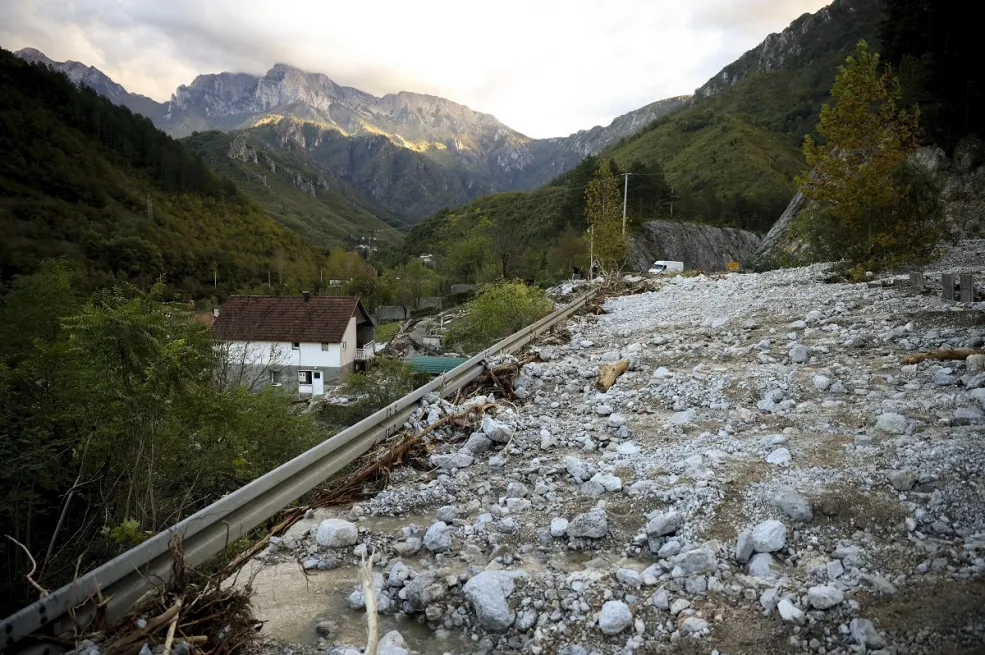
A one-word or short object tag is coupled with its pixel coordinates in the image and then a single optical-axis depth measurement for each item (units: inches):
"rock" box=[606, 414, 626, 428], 179.5
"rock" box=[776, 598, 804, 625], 78.8
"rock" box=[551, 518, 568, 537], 111.0
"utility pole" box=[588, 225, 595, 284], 1275.8
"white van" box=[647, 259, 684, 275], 1493.6
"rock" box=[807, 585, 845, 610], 79.7
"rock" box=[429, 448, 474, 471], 149.6
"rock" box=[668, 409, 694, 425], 177.8
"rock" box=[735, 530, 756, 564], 95.7
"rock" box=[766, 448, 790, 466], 133.1
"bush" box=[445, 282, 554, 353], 523.8
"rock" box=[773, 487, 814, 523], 105.7
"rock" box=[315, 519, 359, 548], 109.6
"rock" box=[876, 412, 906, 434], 143.3
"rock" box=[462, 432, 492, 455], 160.6
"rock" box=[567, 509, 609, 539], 109.0
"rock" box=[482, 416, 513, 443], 164.2
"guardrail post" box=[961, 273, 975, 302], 300.5
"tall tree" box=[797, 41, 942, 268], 564.4
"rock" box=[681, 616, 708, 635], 79.5
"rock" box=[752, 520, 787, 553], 96.6
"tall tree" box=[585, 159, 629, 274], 1315.2
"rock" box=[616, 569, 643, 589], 91.8
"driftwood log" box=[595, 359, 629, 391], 229.5
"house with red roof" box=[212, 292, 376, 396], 1669.5
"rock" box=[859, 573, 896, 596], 81.7
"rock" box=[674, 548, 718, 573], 93.4
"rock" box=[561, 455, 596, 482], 139.0
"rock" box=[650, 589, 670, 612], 85.6
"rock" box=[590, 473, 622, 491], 130.0
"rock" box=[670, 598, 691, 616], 84.3
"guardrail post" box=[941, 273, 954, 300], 319.0
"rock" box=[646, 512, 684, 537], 106.7
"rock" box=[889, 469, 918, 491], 111.5
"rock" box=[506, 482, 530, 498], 132.3
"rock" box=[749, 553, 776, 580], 90.7
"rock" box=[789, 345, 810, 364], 234.4
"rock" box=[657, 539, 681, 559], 100.3
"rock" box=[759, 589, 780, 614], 82.1
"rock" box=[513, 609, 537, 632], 84.2
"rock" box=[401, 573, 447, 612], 89.7
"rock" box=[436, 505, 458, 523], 120.4
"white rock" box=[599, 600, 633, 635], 81.1
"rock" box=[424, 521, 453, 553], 107.3
